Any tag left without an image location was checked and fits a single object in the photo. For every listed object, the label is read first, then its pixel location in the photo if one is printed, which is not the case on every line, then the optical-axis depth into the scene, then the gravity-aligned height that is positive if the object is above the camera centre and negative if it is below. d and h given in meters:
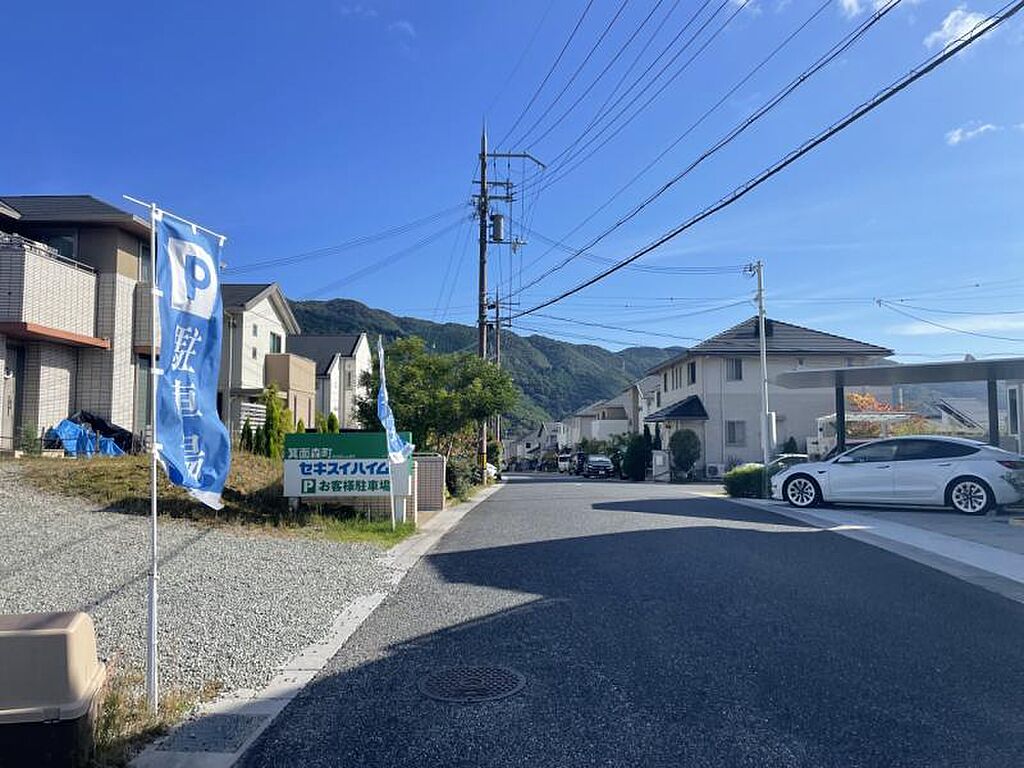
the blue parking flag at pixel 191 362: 4.70 +0.49
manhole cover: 4.75 -1.53
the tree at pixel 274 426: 20.43 +0.42
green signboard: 13.02 -0.08
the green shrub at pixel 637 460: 39.22 -1.10
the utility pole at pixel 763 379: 22.50 +1.72
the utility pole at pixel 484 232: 29.44 +7.84
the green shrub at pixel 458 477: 20.39 -0.98
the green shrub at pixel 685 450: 35.91 -0.58
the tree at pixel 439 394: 21.55 +1.26
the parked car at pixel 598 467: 45.72 -1.66
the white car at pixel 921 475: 13.95 -0.76
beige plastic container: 3.53 -1.14
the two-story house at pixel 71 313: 16.78 +3.00
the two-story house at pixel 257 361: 25.42 +2.84
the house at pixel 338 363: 38.00 +3.94
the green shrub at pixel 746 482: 21.27 -1.23
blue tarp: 17.17 +0.07
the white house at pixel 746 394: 37.66 +2.05
